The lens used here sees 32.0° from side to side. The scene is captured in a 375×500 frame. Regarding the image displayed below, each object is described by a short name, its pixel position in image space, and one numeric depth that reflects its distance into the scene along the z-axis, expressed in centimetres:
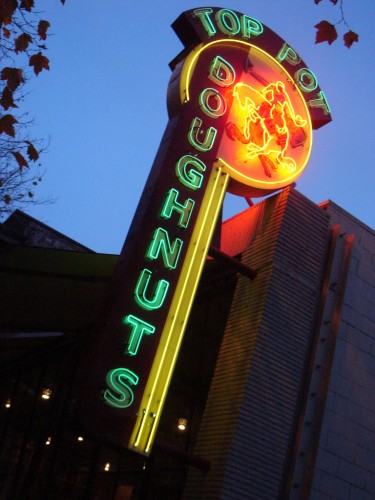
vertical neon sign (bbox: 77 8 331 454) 908
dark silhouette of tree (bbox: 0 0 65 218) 723
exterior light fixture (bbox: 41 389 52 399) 1452
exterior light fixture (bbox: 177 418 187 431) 1123
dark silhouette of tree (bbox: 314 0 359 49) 705
